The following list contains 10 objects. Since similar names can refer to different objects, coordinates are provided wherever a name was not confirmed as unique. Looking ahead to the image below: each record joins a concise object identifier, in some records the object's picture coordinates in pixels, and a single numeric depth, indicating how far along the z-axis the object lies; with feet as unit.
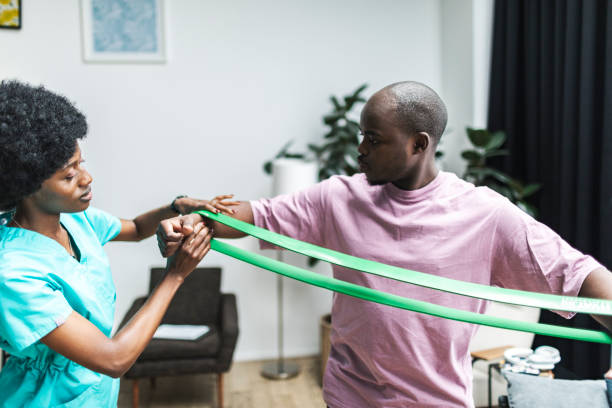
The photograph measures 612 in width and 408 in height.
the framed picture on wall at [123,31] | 12.05
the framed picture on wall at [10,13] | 11.64
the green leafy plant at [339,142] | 12.01
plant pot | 11.89
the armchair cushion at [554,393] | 6.89
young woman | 3.56
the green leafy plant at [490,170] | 10.49
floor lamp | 11.36
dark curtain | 9.29
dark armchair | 10.09
